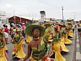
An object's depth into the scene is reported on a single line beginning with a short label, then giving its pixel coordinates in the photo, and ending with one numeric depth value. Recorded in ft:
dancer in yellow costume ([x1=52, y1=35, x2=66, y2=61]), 11.39
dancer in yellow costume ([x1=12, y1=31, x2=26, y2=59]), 14.57
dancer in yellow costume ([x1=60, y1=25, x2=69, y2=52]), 16.05
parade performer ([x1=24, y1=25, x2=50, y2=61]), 6.73
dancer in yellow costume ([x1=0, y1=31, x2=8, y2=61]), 10.94
